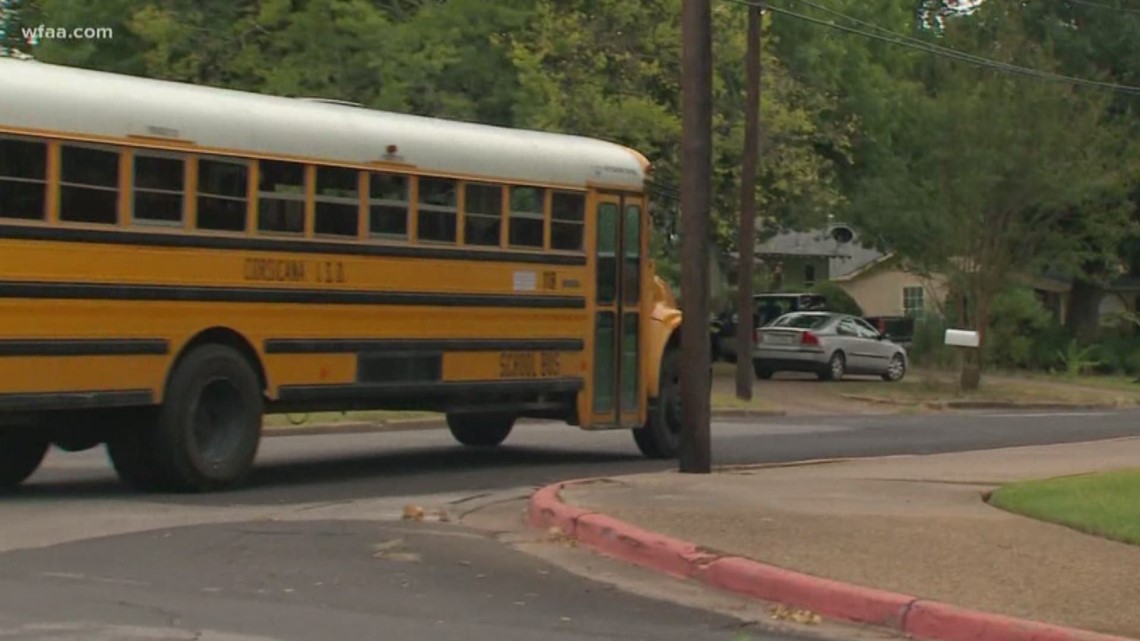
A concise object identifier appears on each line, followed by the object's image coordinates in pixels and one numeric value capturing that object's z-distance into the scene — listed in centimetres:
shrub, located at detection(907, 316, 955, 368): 4366
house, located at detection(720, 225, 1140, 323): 5566
